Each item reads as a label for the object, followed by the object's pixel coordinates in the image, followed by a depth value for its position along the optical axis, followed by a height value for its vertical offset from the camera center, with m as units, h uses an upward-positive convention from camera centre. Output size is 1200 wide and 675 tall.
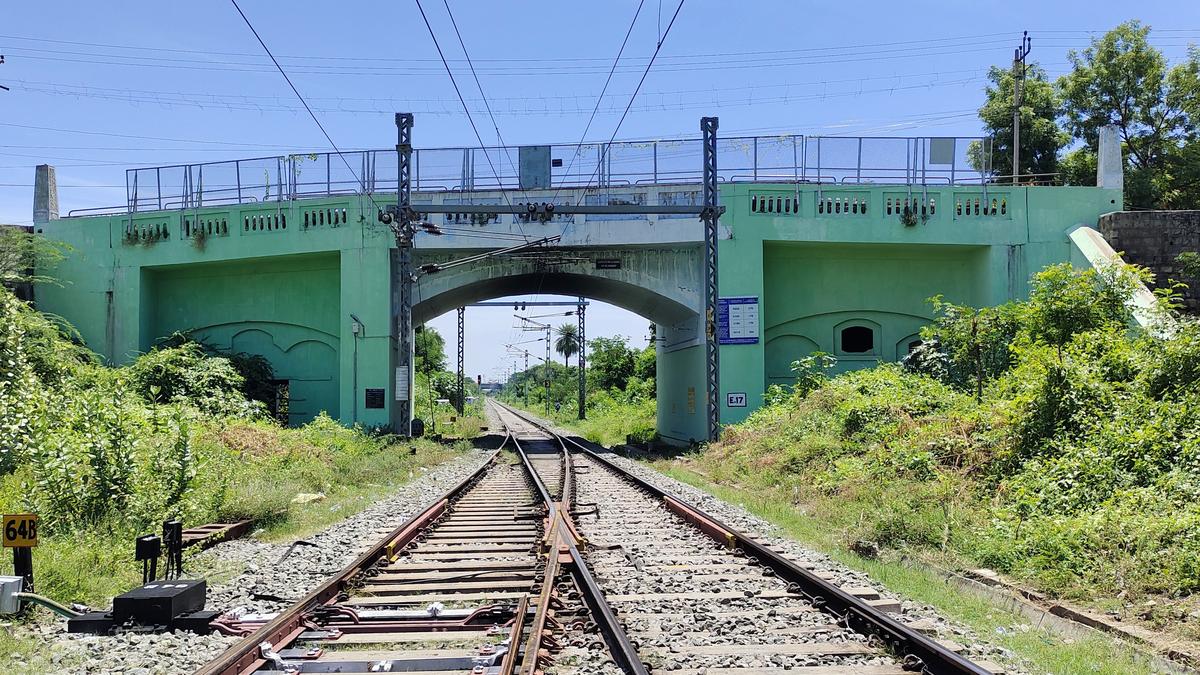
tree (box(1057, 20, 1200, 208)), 31.30 +9.84
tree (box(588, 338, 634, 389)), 65.38 +0.49
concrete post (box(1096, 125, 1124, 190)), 25.25 +6.06
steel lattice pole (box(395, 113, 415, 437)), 22.92 +2.94
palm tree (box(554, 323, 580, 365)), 105.44 +3.54
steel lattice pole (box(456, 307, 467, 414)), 54.81 +2.28
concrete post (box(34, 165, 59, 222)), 27.88 +5.73
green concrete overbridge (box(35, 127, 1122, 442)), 25.30 +3.50
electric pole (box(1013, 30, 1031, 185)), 33.00 +11.02
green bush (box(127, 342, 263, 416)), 23.42 -0.26
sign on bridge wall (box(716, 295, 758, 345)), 25.12 +1.41
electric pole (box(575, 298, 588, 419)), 53.47 +0.75
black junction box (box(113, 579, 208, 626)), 6.00 -1.63
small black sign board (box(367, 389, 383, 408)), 26.03 -0.86
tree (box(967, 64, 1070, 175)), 33.75 +9.31
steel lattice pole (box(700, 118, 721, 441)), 22.67 +2.16
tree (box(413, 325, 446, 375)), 73.94 +1.92
